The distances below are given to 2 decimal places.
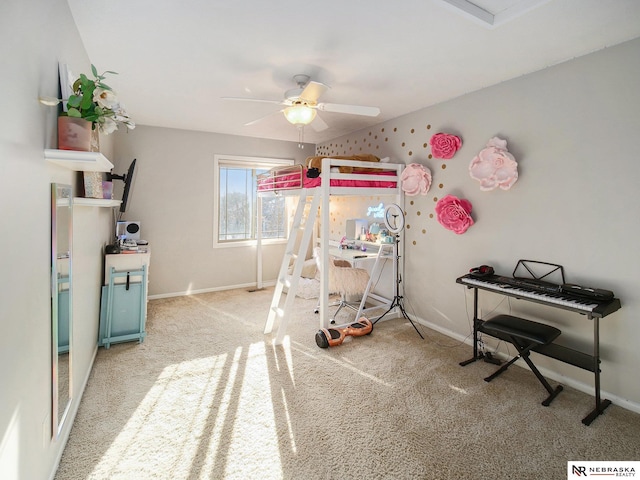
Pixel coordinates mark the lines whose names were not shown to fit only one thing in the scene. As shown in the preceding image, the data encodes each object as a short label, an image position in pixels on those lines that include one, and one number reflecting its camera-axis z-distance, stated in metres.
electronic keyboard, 2.06
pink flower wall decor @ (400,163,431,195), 3.48
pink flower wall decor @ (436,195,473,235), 3.11
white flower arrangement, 1.51
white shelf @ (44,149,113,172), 1.42
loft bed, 3.20
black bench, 2.25
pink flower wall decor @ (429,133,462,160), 3.18
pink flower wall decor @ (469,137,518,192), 2.73
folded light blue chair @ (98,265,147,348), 3.03
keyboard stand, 2.10
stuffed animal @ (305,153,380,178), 3.40
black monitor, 3.92
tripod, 3.70
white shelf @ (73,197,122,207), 1.95
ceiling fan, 2.46
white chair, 3.58
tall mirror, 1.57
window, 5.05
